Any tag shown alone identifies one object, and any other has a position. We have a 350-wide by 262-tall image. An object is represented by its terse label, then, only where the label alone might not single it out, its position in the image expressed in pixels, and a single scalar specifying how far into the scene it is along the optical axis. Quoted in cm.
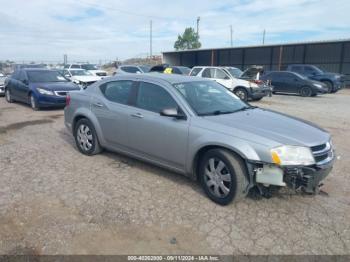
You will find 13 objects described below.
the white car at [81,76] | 1867
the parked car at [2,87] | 1597
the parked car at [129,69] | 2202
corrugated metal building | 2998
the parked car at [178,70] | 1972
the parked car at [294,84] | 1781
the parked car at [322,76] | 2058
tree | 7006
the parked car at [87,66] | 2675
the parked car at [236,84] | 1467
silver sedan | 356
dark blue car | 1104
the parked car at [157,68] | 2132
